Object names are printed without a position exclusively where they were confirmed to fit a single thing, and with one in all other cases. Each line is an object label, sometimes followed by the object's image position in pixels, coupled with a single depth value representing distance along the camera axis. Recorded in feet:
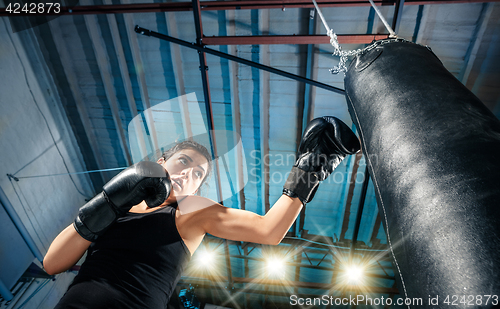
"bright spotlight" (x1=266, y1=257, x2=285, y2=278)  8.48
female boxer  2.38
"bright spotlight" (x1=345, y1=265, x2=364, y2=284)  7.56
